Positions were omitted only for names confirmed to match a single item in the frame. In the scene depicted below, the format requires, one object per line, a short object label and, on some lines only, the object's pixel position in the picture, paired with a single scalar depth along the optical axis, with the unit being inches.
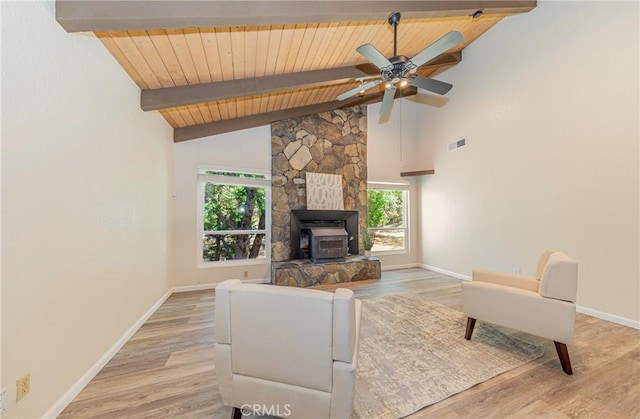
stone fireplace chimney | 181.0
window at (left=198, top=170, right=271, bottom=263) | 167.6
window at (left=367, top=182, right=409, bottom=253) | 222.4
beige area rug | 66.1
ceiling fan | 86.2
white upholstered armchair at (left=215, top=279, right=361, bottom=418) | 47.3
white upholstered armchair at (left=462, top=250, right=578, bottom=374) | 74.5
